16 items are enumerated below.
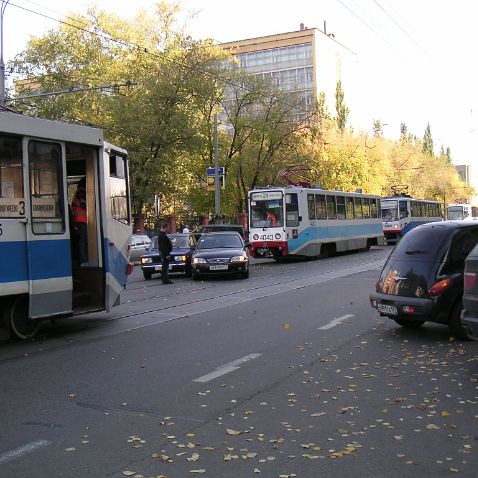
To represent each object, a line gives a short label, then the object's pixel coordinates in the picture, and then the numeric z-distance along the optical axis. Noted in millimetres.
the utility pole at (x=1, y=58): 21180
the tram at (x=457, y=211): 64256
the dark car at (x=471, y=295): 6414
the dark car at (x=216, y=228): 25656
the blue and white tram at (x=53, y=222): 8398
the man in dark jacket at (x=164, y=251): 17953
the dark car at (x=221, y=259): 18391
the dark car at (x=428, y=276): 8508
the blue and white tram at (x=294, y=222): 25703
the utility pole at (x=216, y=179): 34500
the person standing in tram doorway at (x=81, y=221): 10109
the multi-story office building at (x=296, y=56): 91500
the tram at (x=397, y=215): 42844
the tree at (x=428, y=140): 118188
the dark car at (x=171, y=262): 20094
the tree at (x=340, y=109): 69781
